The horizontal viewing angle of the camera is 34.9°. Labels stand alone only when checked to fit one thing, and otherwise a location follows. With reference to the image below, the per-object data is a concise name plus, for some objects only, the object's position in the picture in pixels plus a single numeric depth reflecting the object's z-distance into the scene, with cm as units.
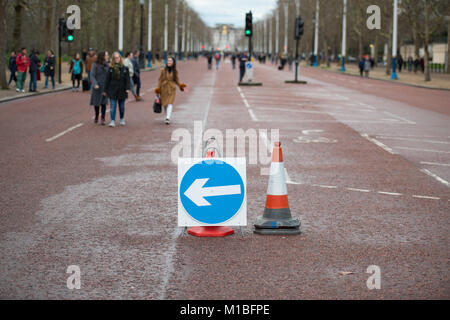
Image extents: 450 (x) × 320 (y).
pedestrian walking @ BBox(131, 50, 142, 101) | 2808
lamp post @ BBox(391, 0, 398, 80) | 5086
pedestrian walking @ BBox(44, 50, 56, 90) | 3378
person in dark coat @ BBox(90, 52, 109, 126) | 1816
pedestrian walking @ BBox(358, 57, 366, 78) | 6131
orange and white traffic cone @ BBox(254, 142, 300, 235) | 720
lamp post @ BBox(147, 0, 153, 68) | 7675
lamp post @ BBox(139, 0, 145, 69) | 6588
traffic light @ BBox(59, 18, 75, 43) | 3872
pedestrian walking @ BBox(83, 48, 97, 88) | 3300
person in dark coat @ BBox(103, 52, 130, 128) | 1750
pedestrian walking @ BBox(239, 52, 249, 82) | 4176
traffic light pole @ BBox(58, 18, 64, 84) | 3872
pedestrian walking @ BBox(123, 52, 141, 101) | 2569
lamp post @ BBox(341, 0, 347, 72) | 7184
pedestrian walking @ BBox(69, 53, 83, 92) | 3316
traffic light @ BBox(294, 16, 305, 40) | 4372
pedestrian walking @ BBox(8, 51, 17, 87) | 3341
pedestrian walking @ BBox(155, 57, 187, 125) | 1845
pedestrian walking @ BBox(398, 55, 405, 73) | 7312
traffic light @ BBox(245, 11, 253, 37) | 3826
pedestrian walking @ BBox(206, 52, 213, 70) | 7688
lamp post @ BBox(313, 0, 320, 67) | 9181
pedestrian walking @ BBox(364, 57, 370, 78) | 6056
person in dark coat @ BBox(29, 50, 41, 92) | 3036
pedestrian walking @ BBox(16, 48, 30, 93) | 2998
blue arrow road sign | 688
